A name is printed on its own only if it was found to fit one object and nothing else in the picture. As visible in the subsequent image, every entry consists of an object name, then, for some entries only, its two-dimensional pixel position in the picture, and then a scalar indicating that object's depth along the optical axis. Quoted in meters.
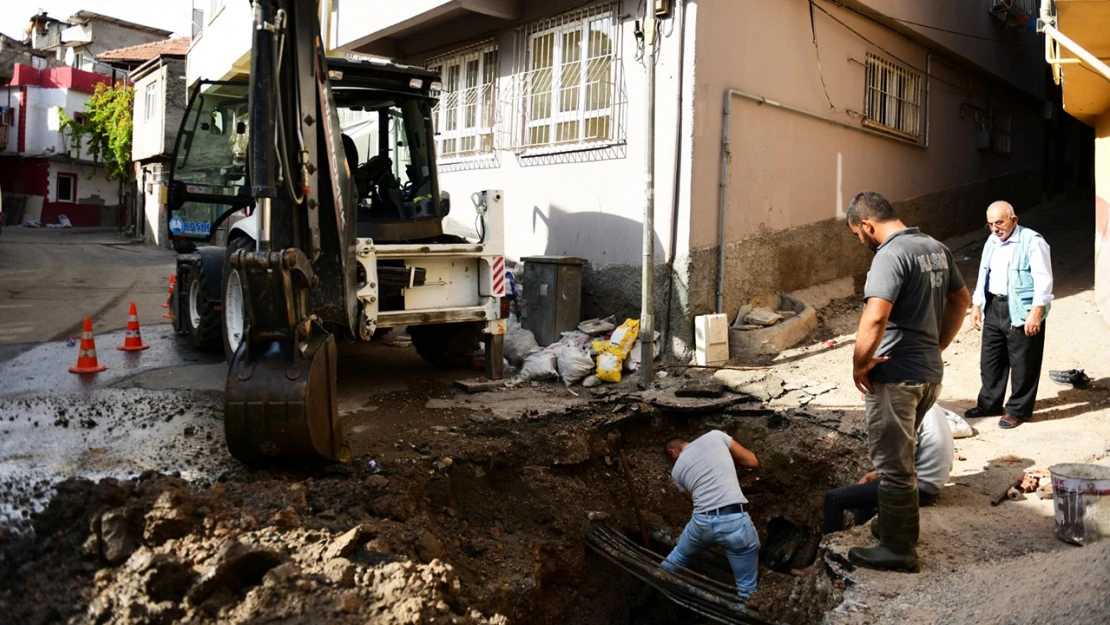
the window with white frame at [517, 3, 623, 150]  9.13
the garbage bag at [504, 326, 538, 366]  8.51
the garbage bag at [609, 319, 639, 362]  8.00
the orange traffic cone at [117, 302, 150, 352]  8.72
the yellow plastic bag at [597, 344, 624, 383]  7.77
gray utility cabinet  8.68
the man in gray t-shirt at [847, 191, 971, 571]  3.95
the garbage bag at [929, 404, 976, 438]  5.82
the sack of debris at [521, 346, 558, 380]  7.88
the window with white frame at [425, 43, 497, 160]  10.91
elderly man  5.82
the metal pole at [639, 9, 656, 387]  7.64
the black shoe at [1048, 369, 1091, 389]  6.70
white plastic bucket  3.99
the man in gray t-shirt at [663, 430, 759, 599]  4.78
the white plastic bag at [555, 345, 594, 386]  7.72
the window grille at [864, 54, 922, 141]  11.09
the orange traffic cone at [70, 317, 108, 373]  7.57
